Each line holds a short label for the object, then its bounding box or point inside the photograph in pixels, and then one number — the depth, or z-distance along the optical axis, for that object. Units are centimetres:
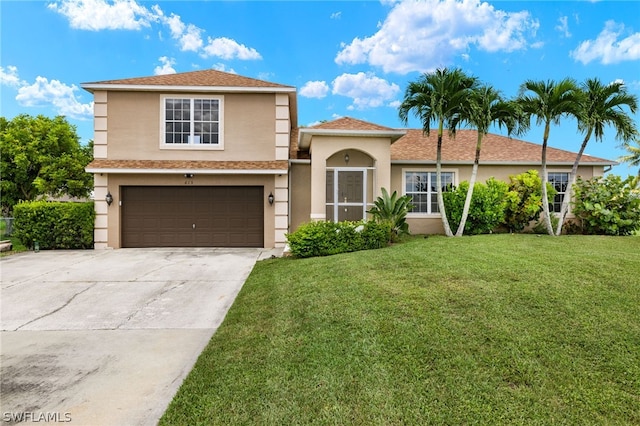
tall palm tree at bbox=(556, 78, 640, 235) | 1183
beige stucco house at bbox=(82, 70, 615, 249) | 1280
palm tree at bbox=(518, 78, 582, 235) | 1151
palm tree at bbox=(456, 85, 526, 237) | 1141
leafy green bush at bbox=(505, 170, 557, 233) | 1341
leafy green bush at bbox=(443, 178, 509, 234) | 1290
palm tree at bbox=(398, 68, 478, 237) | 1137
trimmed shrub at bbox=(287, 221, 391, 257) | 984
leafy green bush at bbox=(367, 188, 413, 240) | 1131
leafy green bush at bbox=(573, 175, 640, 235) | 1313
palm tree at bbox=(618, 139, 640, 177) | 2670
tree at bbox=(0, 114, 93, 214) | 2392
